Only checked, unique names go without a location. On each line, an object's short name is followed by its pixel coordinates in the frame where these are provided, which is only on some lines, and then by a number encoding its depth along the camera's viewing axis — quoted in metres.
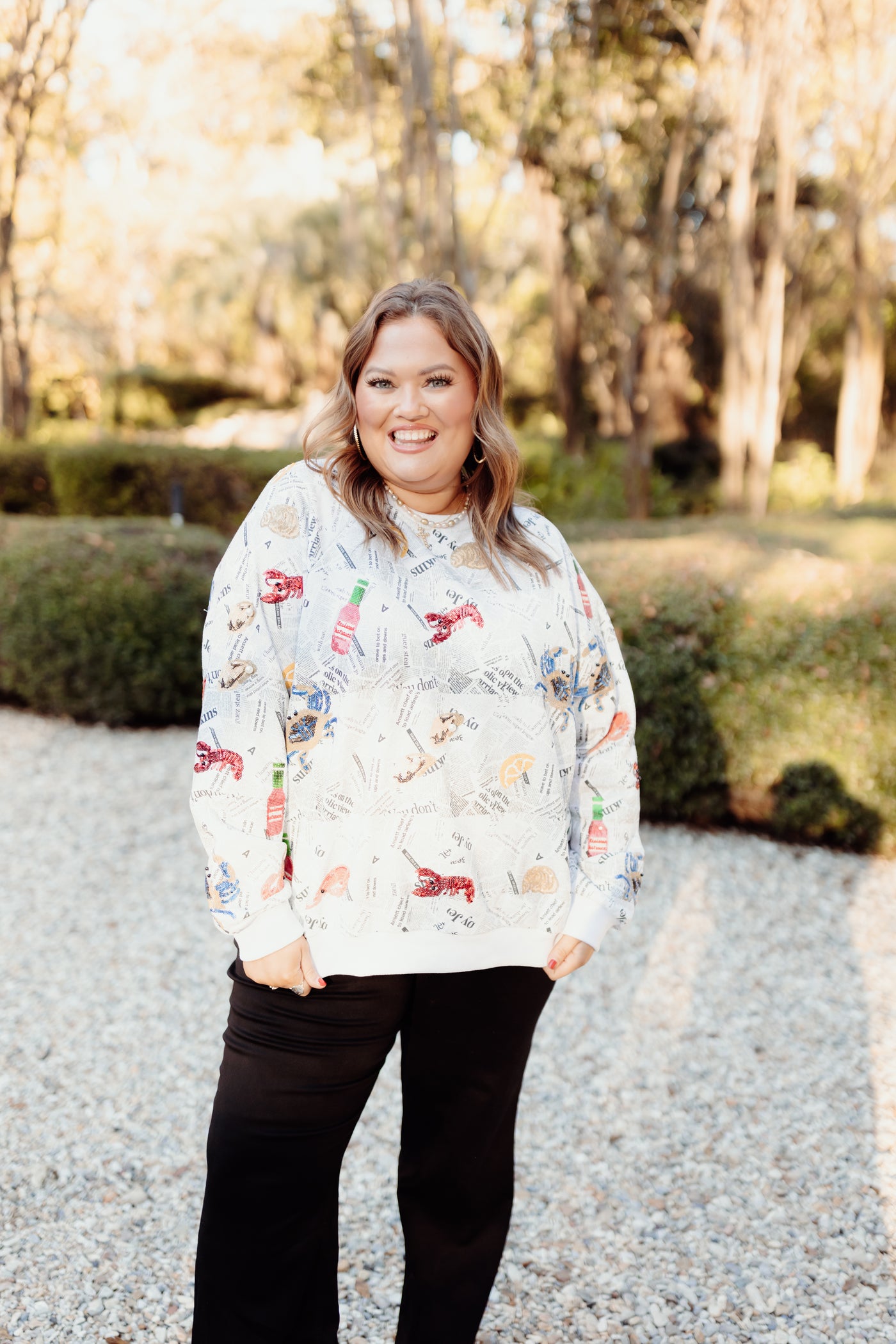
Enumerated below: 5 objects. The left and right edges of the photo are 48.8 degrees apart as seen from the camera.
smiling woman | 1.40
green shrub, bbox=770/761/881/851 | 4.25
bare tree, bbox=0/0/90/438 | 8.00
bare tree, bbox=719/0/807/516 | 8.02
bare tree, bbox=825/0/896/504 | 8.98
